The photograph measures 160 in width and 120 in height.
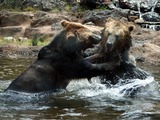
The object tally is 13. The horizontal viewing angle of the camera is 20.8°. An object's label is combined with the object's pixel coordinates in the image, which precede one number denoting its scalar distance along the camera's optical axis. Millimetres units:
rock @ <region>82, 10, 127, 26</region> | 21453
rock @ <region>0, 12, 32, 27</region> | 22239
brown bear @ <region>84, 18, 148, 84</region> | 7609
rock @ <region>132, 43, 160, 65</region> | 13531
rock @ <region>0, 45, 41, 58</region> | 15094
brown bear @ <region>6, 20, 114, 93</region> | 7191
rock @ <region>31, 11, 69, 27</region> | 21516
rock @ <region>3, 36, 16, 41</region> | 18797
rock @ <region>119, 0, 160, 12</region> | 24172
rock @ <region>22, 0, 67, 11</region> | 25141
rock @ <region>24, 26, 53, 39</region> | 19820
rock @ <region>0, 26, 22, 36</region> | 20984
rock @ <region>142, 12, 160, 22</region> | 22691
